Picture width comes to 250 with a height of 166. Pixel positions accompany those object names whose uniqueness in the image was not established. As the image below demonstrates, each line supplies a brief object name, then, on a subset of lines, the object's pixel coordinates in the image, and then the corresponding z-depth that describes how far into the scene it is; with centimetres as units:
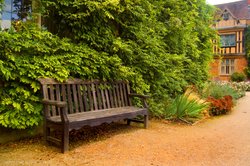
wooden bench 391
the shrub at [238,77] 2281
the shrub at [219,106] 793
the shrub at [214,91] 956
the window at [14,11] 504
